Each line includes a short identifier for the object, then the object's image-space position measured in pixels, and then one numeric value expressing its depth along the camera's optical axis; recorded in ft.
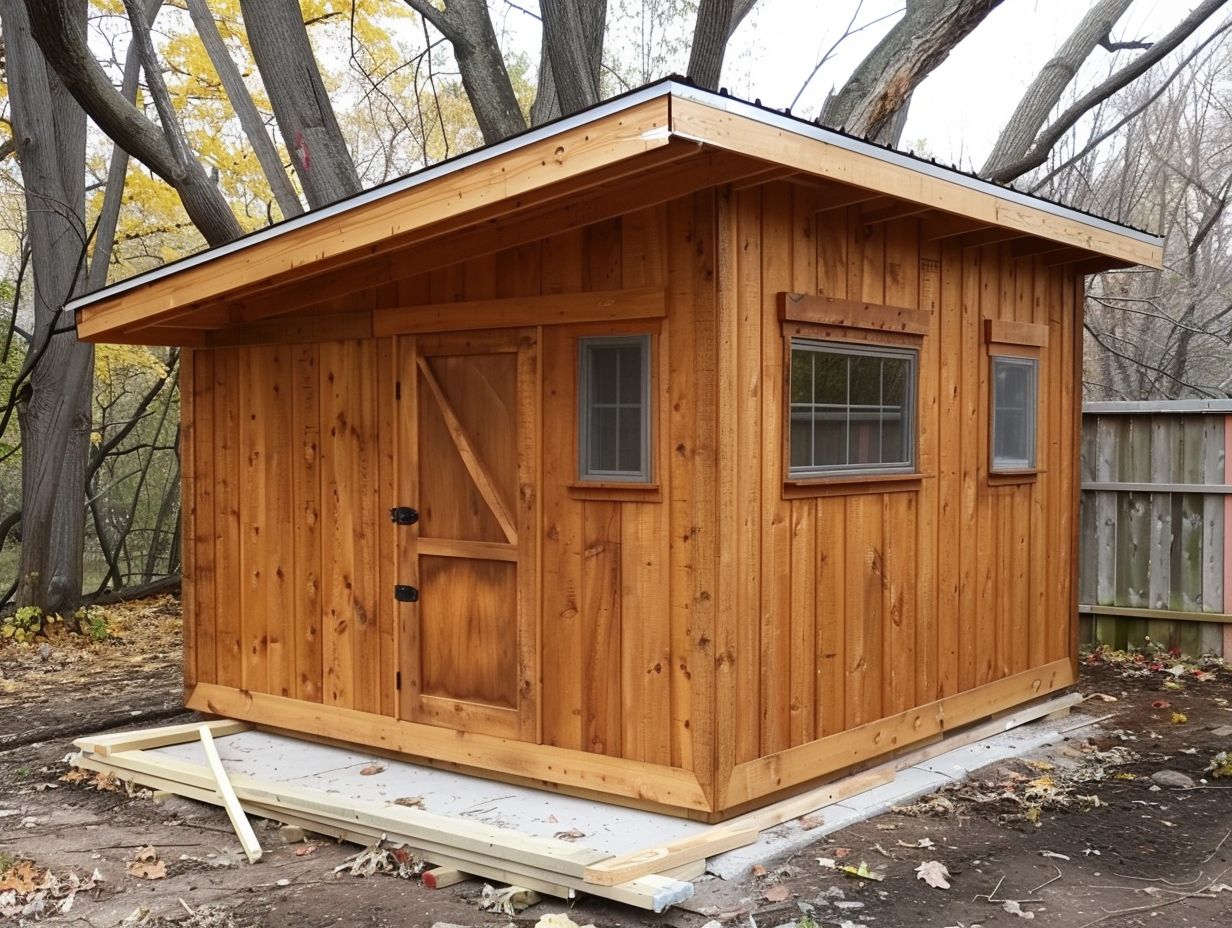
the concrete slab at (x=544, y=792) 14.90
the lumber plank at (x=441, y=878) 14.10
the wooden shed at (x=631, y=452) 15.12
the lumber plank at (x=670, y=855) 13.12
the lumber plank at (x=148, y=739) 19.50
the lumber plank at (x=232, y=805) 15.29
